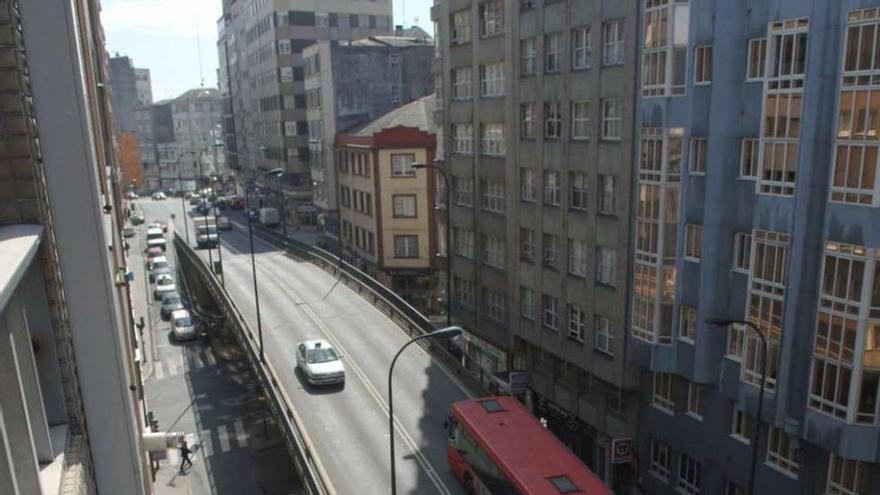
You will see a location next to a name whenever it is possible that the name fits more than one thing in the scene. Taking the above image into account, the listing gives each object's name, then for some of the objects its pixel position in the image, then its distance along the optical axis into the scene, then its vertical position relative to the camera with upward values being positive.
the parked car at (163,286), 71.50 -16.80
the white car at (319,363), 34.75 -12.51
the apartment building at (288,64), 95.94 +9.06
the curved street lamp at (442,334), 23.19 -7.55
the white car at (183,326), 61.38 -18.05
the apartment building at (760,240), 21.41 -4.62
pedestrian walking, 36.97 -17.93
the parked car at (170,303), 67.75 -17.70
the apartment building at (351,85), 79.50 +4.56
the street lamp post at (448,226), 39.64 -7.22
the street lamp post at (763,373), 20.94 -8.10
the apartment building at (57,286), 7.35 -1.93
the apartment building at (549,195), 31.97 -4.20
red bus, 21.55 -11.47
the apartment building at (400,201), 61.81 -7.32
